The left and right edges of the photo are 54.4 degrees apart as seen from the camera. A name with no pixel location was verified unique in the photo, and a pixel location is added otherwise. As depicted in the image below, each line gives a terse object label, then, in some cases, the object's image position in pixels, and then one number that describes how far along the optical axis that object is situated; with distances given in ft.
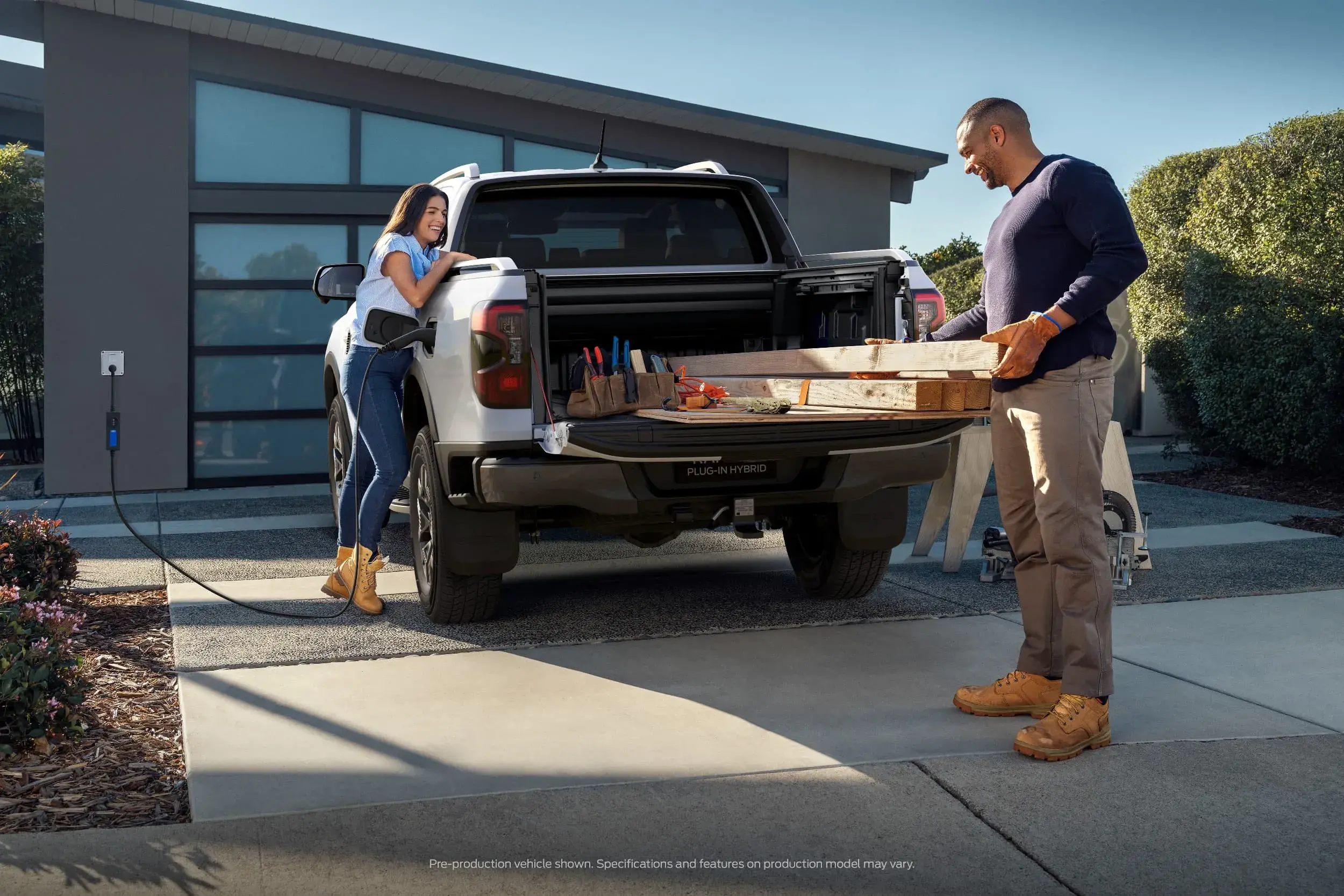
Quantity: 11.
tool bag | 16.22
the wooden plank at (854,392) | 12.83
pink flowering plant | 12.53
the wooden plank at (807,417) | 13.34
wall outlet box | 36.63
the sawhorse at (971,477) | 22.18
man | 12.58
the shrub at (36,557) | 17.92
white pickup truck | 15.89
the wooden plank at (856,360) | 12.94
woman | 18.39
